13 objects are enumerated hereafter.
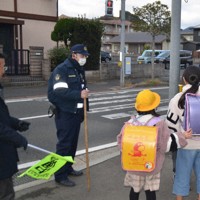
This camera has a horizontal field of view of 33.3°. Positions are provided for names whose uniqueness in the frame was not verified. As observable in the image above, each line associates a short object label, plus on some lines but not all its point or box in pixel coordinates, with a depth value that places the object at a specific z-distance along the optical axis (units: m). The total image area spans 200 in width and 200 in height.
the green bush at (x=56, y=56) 17.55
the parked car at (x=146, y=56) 32.88
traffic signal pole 16.88
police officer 4.21
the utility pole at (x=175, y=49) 5.61
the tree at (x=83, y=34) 18.73
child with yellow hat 3.01
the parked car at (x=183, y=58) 31.98
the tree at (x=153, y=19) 20.14
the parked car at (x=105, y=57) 37.22
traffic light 17.83
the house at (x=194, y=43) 61.28
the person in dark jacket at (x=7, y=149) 2.75
